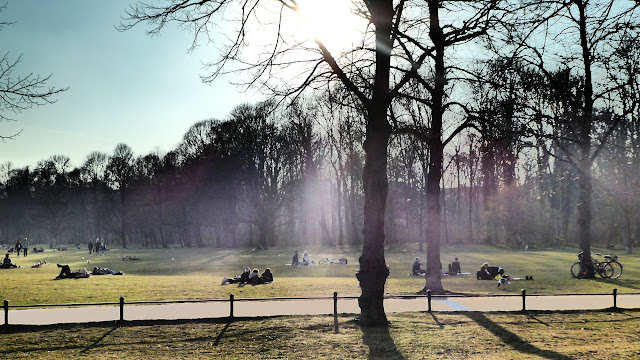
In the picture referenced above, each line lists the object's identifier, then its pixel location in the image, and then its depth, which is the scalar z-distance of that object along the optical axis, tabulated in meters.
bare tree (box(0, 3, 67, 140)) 13.03
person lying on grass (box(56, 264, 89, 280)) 25.95
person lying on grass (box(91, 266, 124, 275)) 28.89
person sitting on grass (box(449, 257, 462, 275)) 27.92
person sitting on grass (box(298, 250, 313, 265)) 35.03
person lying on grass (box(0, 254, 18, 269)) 33.72
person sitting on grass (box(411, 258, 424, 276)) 27.43
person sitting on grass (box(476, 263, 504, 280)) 24.81
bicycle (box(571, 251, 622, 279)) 24.56
